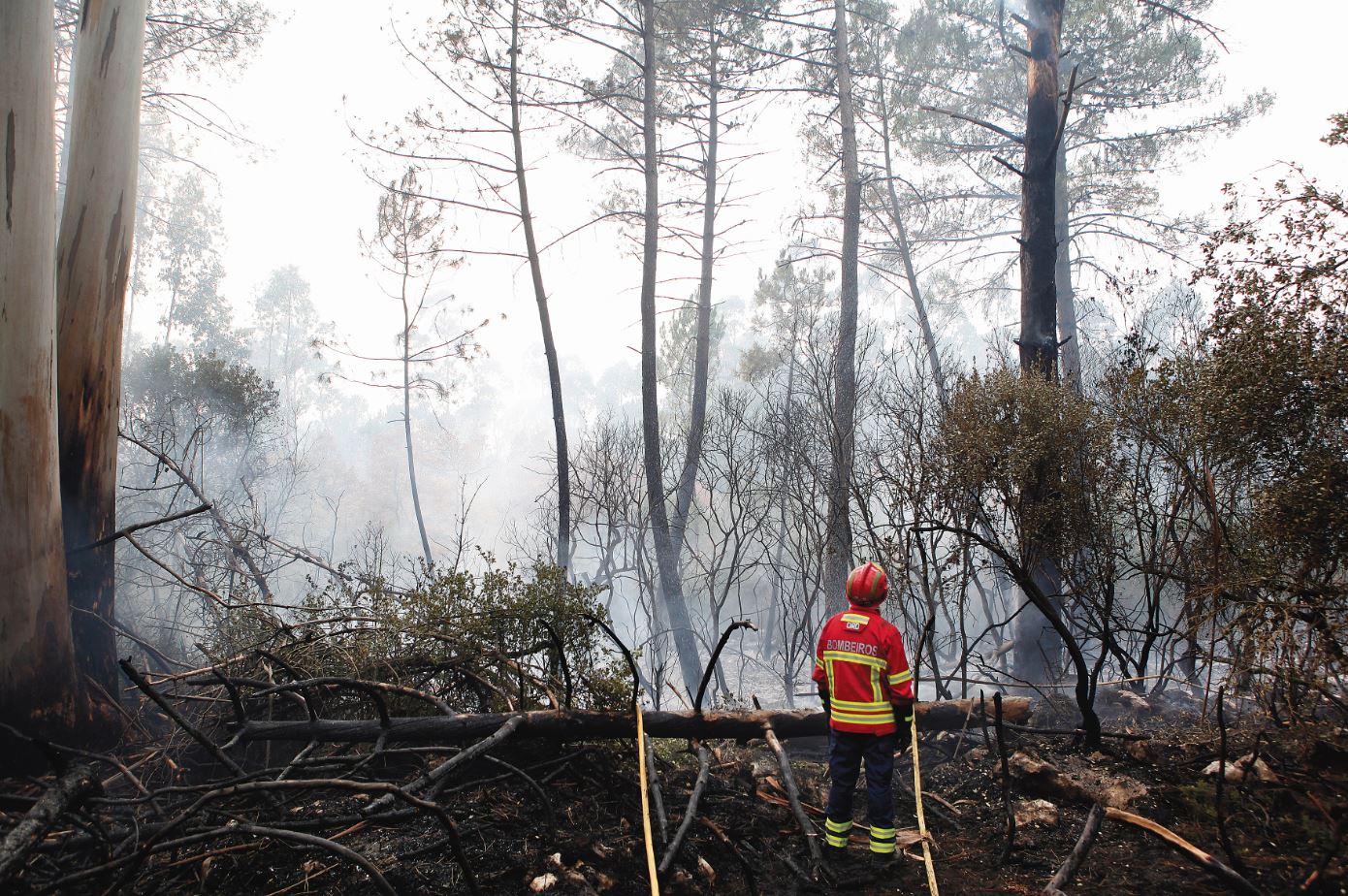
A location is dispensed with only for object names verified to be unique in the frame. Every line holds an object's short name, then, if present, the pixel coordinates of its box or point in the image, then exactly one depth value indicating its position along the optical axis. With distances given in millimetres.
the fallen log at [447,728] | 3770
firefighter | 3889
